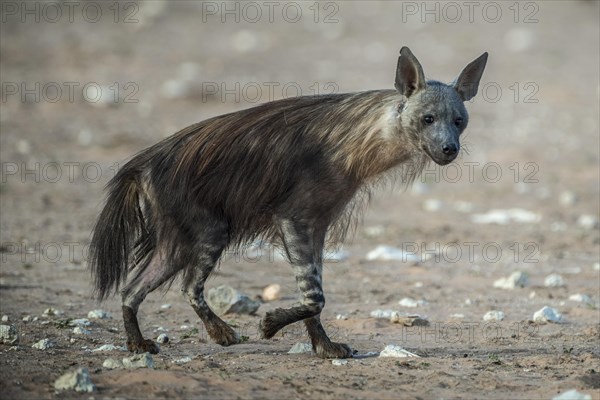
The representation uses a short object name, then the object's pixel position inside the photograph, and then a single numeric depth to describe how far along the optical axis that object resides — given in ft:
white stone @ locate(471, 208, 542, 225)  73.77
